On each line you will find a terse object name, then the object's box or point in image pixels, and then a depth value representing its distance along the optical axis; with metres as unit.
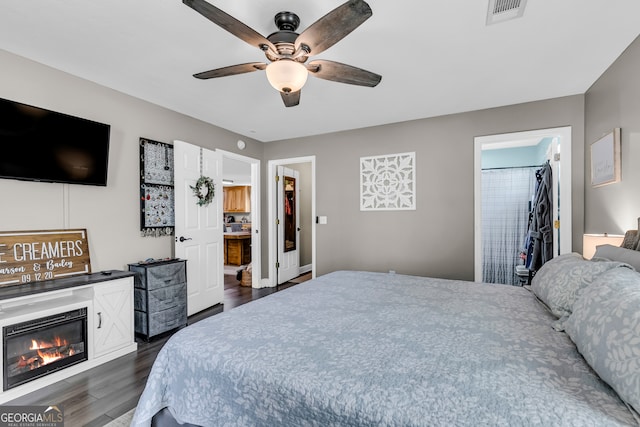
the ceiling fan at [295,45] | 1.49
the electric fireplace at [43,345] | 2.04
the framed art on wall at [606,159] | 2.39
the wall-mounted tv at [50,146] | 2.28
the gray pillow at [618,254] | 1.59
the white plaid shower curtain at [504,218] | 4.47
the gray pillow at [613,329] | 0.88
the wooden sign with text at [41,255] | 2.27
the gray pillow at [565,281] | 1.47
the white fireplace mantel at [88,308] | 2.10
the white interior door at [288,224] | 5.29
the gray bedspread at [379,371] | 0.91
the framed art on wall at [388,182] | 4.09
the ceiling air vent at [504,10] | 1.81
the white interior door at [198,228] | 3.56
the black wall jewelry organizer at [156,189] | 3.26
